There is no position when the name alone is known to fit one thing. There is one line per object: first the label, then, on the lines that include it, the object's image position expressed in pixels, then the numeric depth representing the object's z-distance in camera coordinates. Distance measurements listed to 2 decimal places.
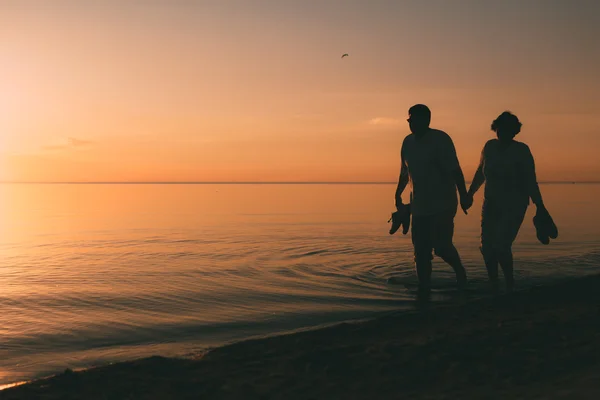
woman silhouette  6.84
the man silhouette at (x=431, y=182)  6.77
